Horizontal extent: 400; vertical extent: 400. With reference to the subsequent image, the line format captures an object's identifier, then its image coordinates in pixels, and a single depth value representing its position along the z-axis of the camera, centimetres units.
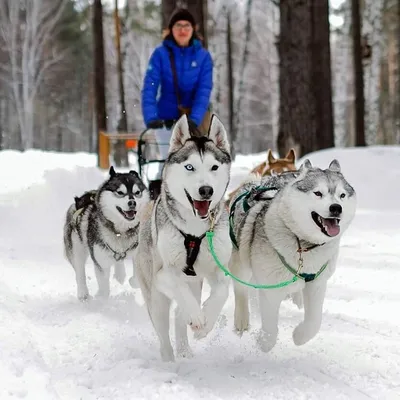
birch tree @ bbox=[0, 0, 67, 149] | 2741
